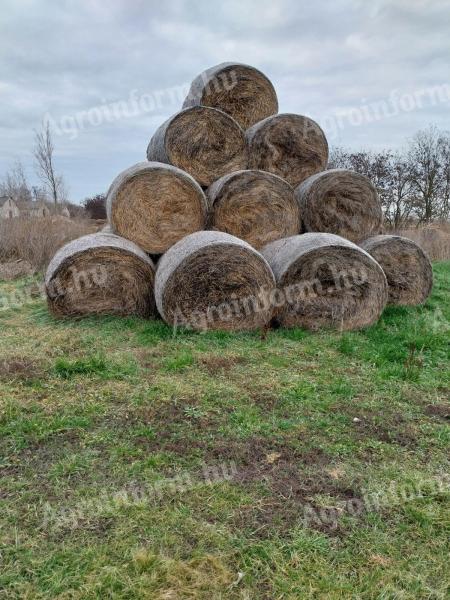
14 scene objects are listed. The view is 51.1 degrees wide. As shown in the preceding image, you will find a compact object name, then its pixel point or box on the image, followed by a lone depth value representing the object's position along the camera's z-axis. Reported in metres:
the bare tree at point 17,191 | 47.69
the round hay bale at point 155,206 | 6.18
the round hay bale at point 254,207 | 6.55
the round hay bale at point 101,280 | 5.91
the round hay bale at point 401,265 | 6.83
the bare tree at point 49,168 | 28.59
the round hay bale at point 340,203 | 6.88
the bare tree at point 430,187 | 22.31
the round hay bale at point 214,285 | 5.34
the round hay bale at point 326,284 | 5.68
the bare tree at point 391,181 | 21.73
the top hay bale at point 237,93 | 7.58
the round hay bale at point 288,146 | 7.32
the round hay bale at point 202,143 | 6.86
